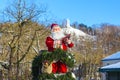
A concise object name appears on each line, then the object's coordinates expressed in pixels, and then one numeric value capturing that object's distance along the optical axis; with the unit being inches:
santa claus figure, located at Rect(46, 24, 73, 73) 369.1
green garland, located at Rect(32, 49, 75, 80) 365.1
